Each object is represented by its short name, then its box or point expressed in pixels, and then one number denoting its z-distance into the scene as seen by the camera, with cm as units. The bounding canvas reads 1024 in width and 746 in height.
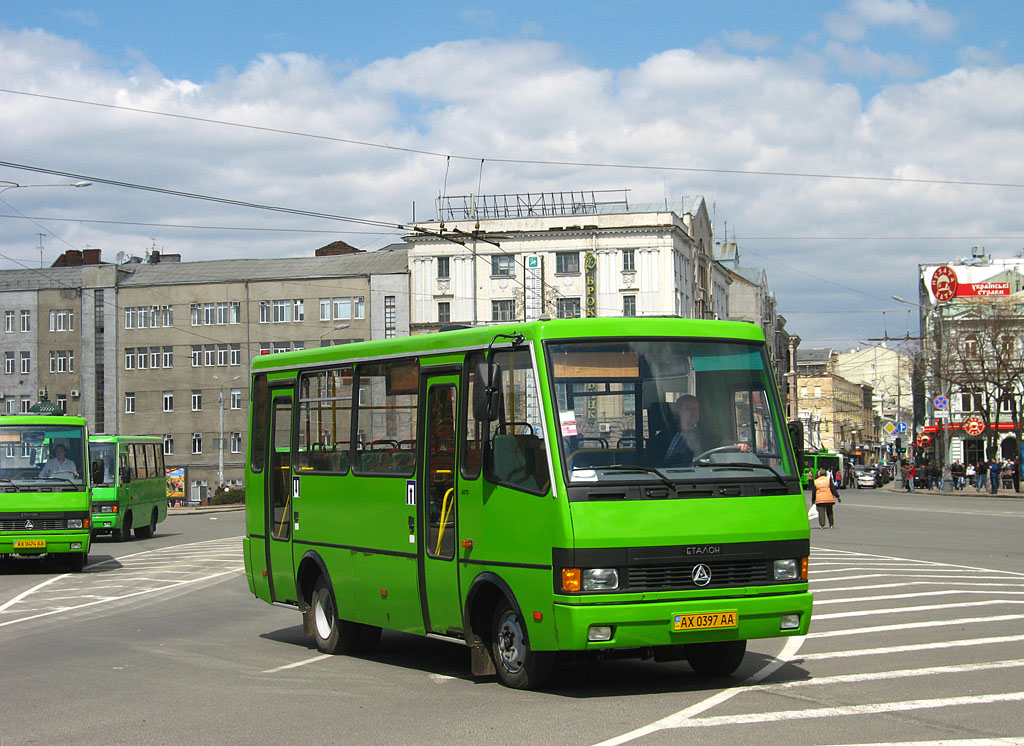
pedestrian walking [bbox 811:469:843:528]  3475
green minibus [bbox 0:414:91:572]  2252
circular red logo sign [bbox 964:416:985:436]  7375
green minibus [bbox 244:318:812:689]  924
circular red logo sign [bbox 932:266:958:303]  9484
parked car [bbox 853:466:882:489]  8581
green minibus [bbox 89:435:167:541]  3375
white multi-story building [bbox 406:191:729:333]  8394
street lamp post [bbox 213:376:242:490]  8119
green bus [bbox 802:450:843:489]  7050
